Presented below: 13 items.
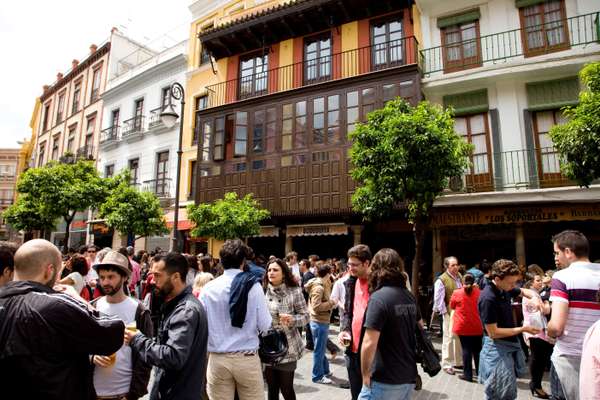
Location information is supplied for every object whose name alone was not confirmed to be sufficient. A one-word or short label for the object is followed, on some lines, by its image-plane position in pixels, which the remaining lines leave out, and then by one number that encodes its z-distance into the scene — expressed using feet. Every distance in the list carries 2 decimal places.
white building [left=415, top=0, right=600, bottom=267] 37.91
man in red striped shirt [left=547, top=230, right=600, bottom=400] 10.66
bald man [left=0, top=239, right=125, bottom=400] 6.28
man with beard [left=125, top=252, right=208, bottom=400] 8.16
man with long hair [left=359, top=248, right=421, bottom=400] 9.93
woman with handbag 13.25
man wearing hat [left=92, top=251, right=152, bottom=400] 8.69
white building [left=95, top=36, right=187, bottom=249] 66.39
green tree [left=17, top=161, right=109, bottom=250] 55.36
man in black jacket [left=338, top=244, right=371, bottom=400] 12.74
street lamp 34.58
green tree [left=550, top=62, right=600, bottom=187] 24.49
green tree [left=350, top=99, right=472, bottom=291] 30.22
